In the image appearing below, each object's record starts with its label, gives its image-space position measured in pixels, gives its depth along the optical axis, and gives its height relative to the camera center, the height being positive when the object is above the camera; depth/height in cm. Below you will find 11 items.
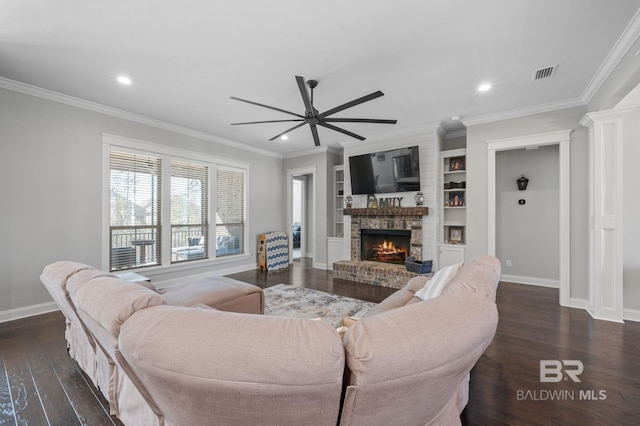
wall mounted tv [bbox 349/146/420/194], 494 +80
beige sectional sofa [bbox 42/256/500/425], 75 -43
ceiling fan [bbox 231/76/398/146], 250 +105
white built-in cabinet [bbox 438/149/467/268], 484 +16
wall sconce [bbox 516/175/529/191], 473 +54
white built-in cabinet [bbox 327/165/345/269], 614 -25
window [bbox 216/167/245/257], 562 +4
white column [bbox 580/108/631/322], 320 -1
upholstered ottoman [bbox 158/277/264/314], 245 -78
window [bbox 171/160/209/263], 490 +3
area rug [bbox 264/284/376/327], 339 -126
